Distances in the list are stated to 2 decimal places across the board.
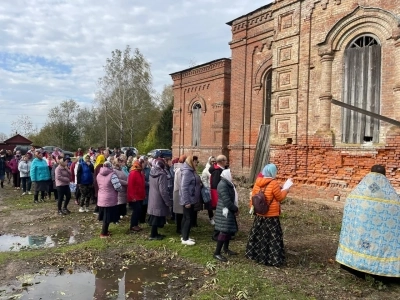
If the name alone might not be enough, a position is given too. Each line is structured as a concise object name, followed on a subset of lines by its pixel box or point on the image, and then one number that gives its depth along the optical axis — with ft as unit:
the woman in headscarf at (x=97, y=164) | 32.20
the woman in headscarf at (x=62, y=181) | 33.12
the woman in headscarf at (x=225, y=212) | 19.90
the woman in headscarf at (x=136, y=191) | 26.40
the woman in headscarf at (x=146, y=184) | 29.18
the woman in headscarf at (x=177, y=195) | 25.68
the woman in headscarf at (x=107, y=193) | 25.03
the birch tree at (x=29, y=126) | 199.11
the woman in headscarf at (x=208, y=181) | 27.77
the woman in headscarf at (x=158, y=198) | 24.04
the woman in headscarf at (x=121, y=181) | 28.07
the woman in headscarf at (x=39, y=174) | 40.29
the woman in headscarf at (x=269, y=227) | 19.22
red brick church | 31.99
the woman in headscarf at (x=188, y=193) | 22.76
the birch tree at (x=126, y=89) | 124.06
